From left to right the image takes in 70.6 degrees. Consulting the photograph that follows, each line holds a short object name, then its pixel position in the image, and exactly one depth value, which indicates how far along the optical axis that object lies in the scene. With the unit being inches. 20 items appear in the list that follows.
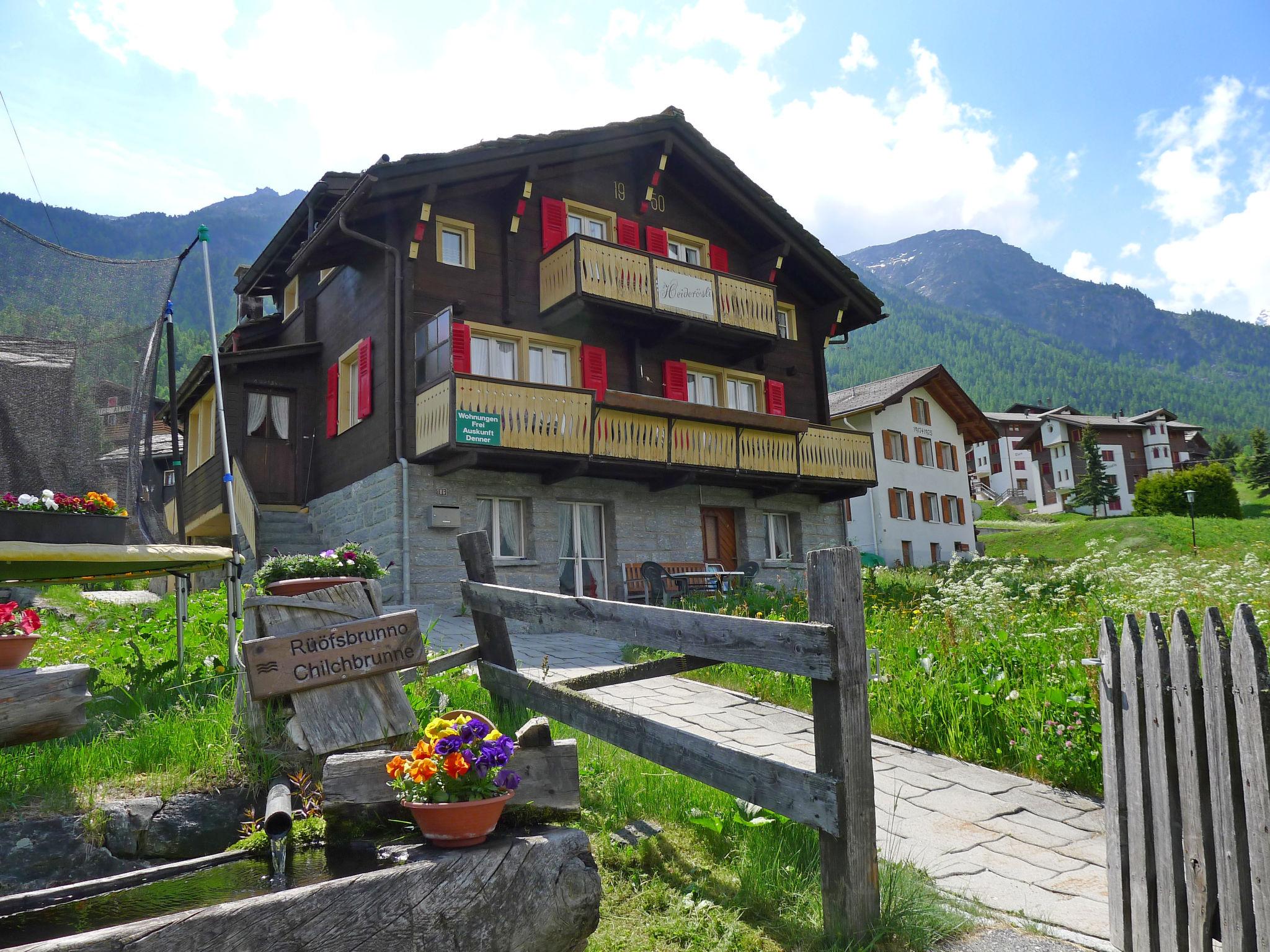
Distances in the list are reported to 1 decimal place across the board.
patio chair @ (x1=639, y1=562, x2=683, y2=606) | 603.5
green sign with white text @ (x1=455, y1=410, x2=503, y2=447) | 541.0
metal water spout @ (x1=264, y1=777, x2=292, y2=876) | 125.2
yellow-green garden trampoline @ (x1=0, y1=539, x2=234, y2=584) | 179.0
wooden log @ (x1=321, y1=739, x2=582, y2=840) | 127.7
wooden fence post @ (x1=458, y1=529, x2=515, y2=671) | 218.5
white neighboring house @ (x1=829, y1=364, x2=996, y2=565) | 1254.3
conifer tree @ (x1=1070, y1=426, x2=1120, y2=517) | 2423.7
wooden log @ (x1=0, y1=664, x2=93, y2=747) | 154.3
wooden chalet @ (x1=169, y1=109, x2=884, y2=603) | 581.6
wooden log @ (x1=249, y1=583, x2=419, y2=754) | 170.4
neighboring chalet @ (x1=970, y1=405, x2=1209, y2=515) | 3004.4
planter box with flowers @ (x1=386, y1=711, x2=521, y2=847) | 110.0
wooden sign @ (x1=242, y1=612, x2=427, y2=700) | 167.3
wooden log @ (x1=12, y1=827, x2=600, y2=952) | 86.3
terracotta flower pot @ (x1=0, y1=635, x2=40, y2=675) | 226.5
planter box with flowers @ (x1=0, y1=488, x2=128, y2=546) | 199.6
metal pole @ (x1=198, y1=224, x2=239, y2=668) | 235.8
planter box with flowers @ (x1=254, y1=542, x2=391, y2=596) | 199.5
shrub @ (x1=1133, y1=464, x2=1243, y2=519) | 1935.3
